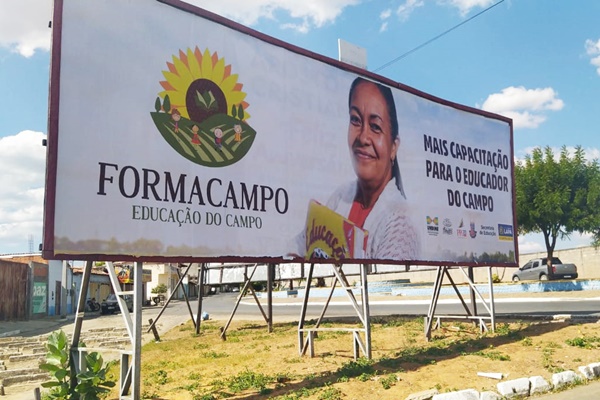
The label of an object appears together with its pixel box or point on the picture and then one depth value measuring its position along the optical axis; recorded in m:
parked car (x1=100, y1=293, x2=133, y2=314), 43.22
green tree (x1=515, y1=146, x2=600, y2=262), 33.72
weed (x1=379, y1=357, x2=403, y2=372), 10.12
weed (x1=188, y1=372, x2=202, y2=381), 10.38
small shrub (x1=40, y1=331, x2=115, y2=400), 7.91
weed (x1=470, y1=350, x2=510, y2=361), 10.51
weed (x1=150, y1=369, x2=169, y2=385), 10.25
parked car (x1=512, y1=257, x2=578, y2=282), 36.31
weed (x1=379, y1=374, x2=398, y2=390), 8.68
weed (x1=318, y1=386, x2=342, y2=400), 7.96
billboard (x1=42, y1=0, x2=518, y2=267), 7.33
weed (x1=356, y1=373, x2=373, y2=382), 9.05
